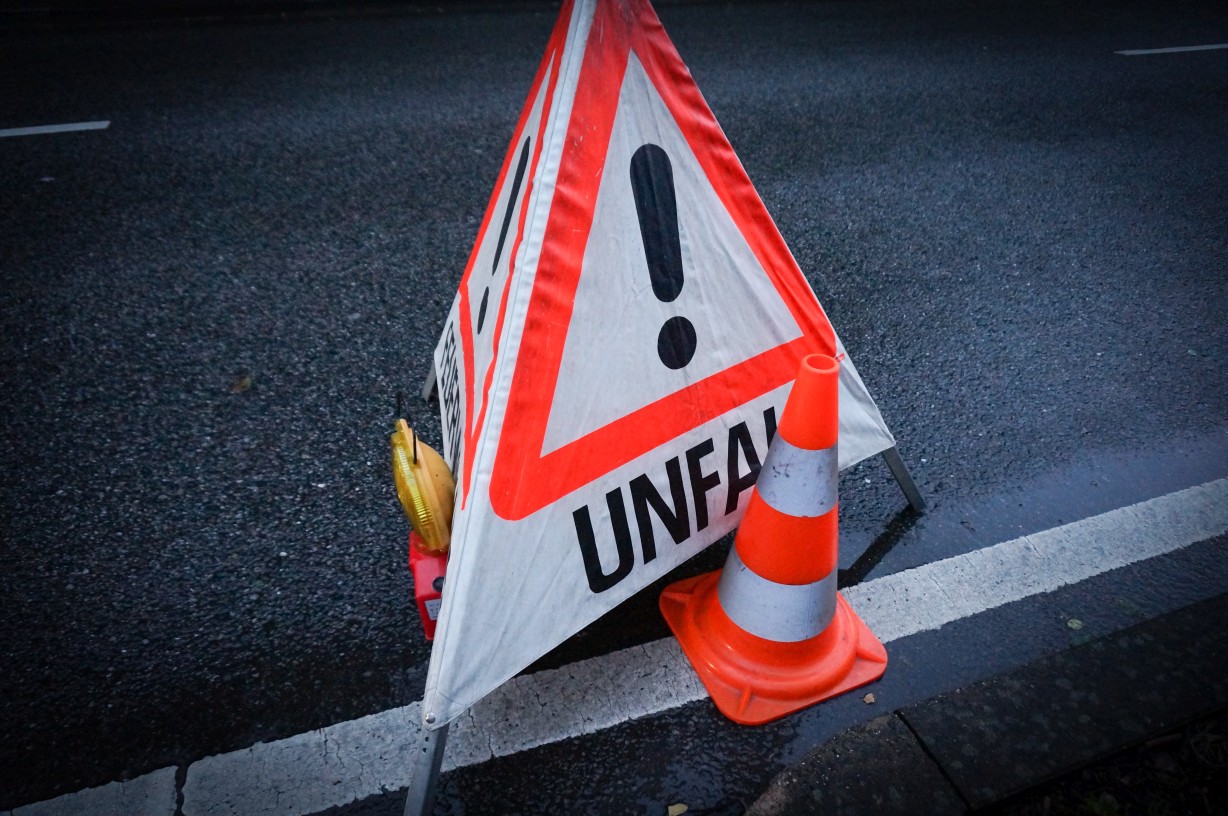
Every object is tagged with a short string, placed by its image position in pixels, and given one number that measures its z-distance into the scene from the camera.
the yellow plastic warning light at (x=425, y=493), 2.11
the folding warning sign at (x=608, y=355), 1.69
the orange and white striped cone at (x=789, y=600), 1.94
